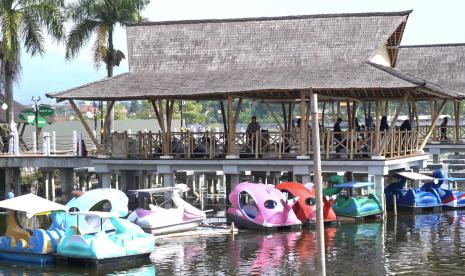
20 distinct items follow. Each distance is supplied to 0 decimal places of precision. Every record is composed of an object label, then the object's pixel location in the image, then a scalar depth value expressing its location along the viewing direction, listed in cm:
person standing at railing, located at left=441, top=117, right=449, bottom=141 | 4664
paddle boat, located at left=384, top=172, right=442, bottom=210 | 3491
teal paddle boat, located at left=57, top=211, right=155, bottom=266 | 2427
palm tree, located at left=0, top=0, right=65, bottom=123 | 4254
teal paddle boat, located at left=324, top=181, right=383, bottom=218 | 3203
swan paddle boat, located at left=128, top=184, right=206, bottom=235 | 2934
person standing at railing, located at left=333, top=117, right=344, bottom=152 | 3299
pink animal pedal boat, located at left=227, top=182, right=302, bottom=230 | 3023
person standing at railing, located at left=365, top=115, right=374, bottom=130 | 3709
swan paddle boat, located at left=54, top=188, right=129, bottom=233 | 2584
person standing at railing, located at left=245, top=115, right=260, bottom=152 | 3453
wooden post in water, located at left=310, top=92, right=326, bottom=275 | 1675
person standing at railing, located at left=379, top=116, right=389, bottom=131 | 3552
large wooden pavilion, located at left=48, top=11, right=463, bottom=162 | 3297
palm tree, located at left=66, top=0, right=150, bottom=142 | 4684
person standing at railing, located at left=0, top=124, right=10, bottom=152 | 4247
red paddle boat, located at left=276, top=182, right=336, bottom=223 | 3067
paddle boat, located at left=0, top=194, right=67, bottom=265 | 2503
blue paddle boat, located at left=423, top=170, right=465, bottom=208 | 3547
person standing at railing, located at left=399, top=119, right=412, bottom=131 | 3643
